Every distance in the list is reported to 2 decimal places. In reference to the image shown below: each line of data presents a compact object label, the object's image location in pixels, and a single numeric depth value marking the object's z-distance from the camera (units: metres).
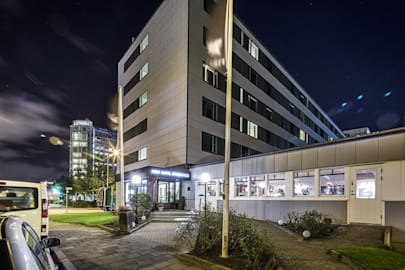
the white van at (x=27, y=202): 7.63
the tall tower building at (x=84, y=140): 133.62
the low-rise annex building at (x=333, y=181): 11.16
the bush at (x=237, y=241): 6.45
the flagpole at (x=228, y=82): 7.54
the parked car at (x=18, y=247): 1.89
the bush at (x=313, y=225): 10.82
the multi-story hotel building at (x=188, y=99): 25.86
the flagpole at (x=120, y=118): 14.30
